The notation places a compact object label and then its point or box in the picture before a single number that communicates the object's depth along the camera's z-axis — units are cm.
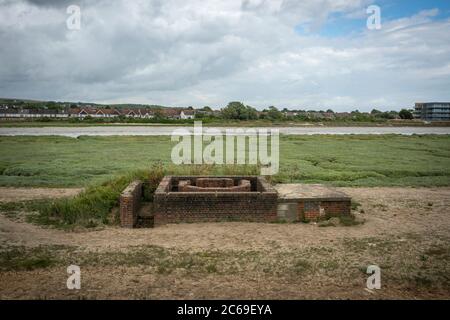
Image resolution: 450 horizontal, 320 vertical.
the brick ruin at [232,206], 1123
